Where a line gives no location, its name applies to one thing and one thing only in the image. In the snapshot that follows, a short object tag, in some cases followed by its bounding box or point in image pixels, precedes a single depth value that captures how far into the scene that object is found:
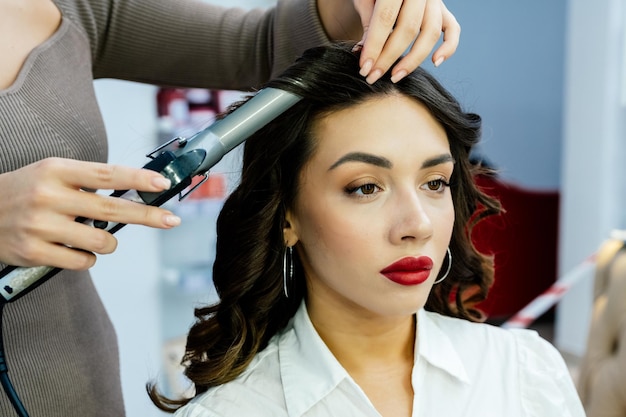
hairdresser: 0.63
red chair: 3.78
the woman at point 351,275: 0.90
